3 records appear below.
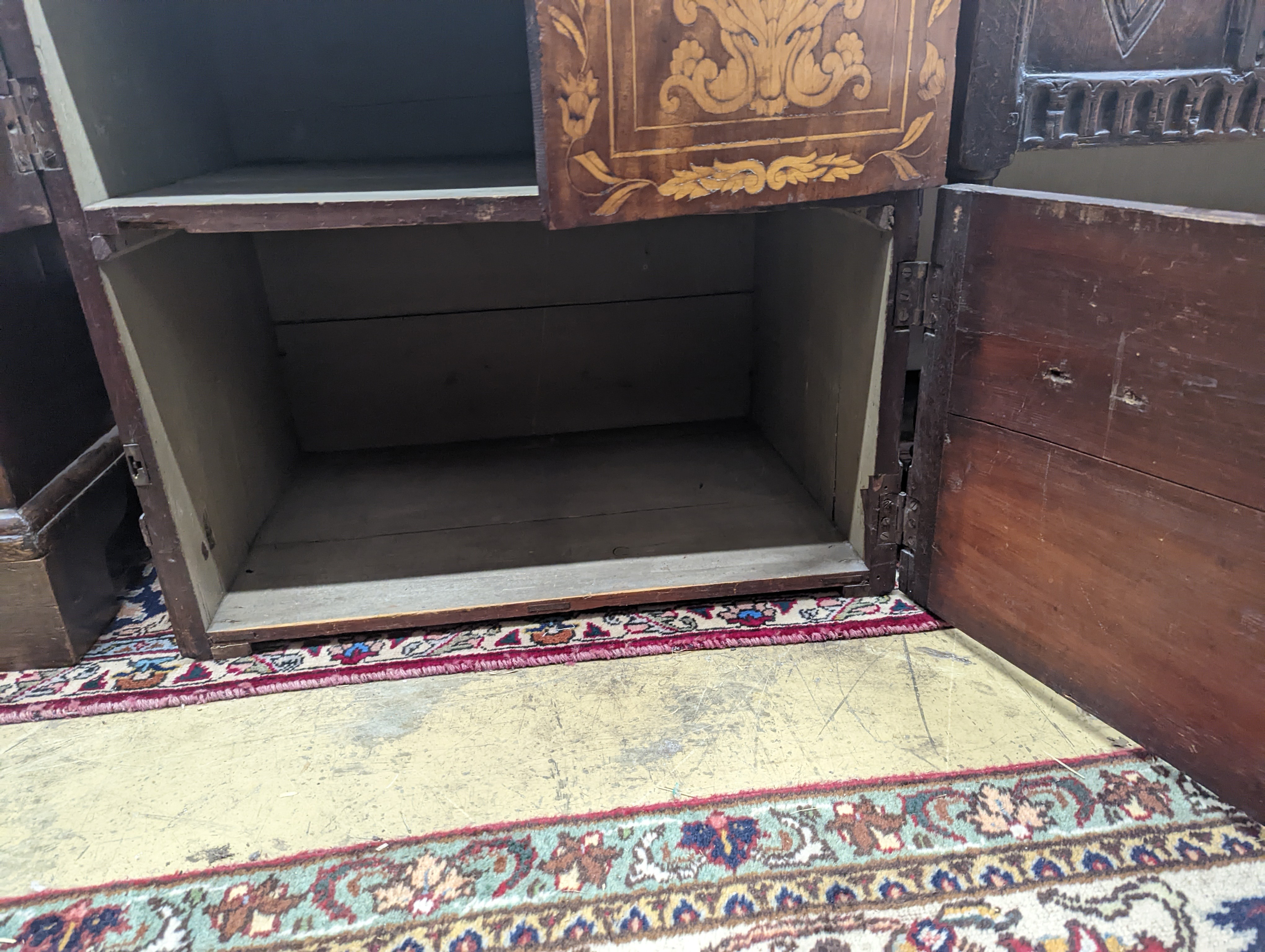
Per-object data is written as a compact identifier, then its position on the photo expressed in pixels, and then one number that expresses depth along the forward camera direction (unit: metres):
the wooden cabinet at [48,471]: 1.22
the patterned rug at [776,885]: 0.86
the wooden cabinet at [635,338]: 0.95
